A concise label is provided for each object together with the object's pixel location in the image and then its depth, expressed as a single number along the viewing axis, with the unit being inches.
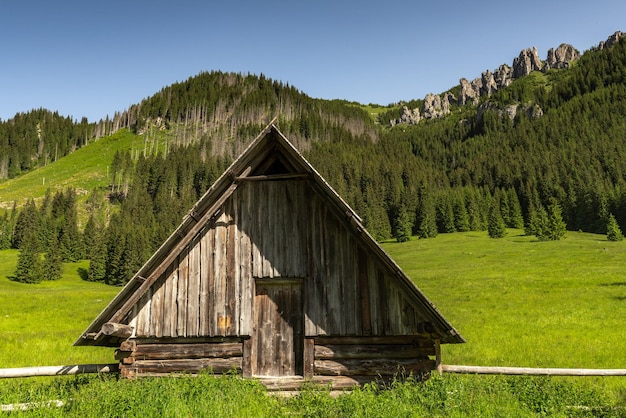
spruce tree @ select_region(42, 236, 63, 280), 3068.4
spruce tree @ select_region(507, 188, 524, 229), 4319.6
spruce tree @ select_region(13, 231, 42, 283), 2869.1
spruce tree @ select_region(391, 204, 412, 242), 3929.6
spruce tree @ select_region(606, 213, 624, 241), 2682.1
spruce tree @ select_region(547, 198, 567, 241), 2815.0
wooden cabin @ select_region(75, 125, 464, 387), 424.2
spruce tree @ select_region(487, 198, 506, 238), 3380.9
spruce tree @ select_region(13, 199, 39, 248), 4682.6
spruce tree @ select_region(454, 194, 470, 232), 4402.1
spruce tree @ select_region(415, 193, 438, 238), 4042.8
